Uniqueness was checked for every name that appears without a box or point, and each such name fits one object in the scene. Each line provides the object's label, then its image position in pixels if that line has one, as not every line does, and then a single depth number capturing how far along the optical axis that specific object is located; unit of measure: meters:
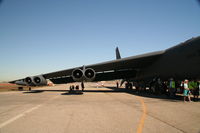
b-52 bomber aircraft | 11.12
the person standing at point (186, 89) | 10.24
